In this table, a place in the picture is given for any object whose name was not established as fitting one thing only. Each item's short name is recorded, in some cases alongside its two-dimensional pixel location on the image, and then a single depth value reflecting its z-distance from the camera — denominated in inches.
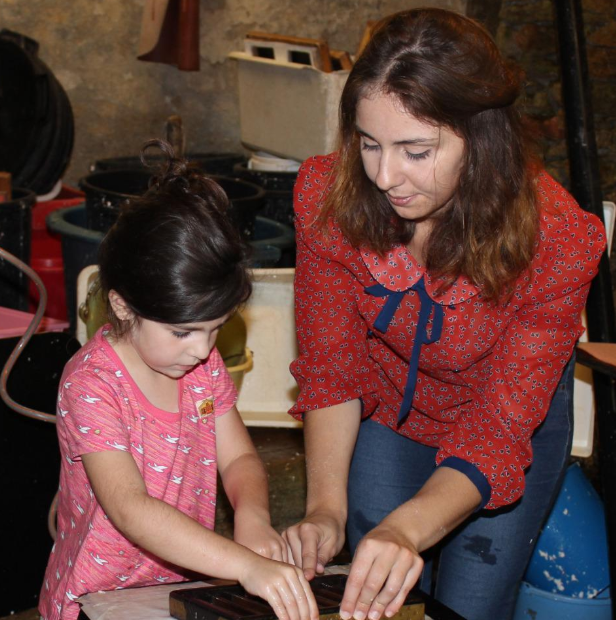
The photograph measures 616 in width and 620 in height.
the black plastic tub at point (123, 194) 103.2
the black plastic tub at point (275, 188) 121.3
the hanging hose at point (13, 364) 75.9
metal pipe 82.9
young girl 54.1
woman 54.6
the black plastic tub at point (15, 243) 104.5
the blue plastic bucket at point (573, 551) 89.8
